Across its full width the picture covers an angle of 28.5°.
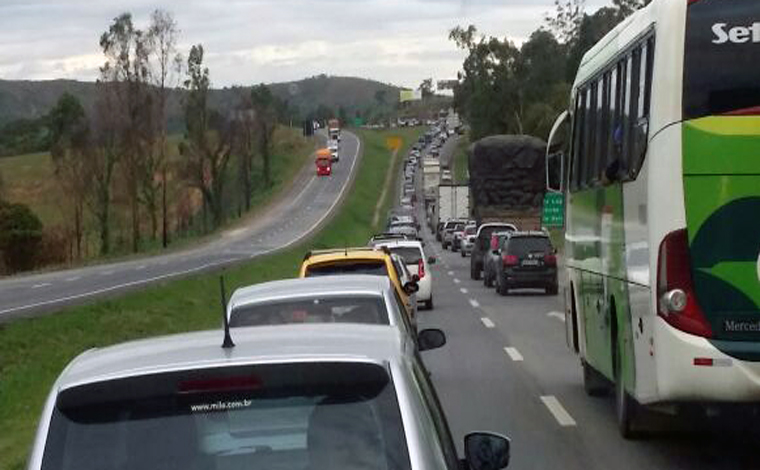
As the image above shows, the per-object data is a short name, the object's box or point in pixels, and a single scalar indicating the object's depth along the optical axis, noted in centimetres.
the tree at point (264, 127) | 12925
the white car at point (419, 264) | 3266
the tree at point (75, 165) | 9150
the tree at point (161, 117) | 8919
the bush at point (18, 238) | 7788
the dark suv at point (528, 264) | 3803
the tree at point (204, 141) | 10069
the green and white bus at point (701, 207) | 1001
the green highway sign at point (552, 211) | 4994
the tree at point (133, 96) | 8781
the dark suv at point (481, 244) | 4741
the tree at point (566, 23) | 13462
